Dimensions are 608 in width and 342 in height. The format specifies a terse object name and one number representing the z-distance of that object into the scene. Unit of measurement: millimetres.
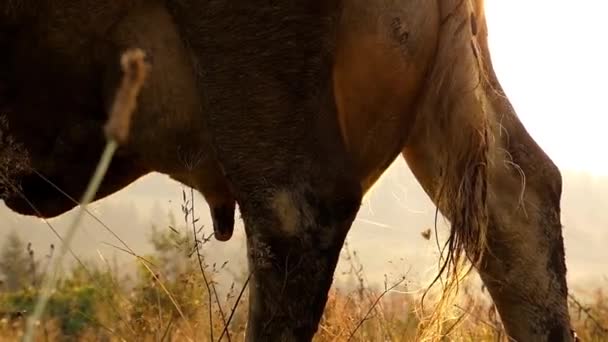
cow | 4074
